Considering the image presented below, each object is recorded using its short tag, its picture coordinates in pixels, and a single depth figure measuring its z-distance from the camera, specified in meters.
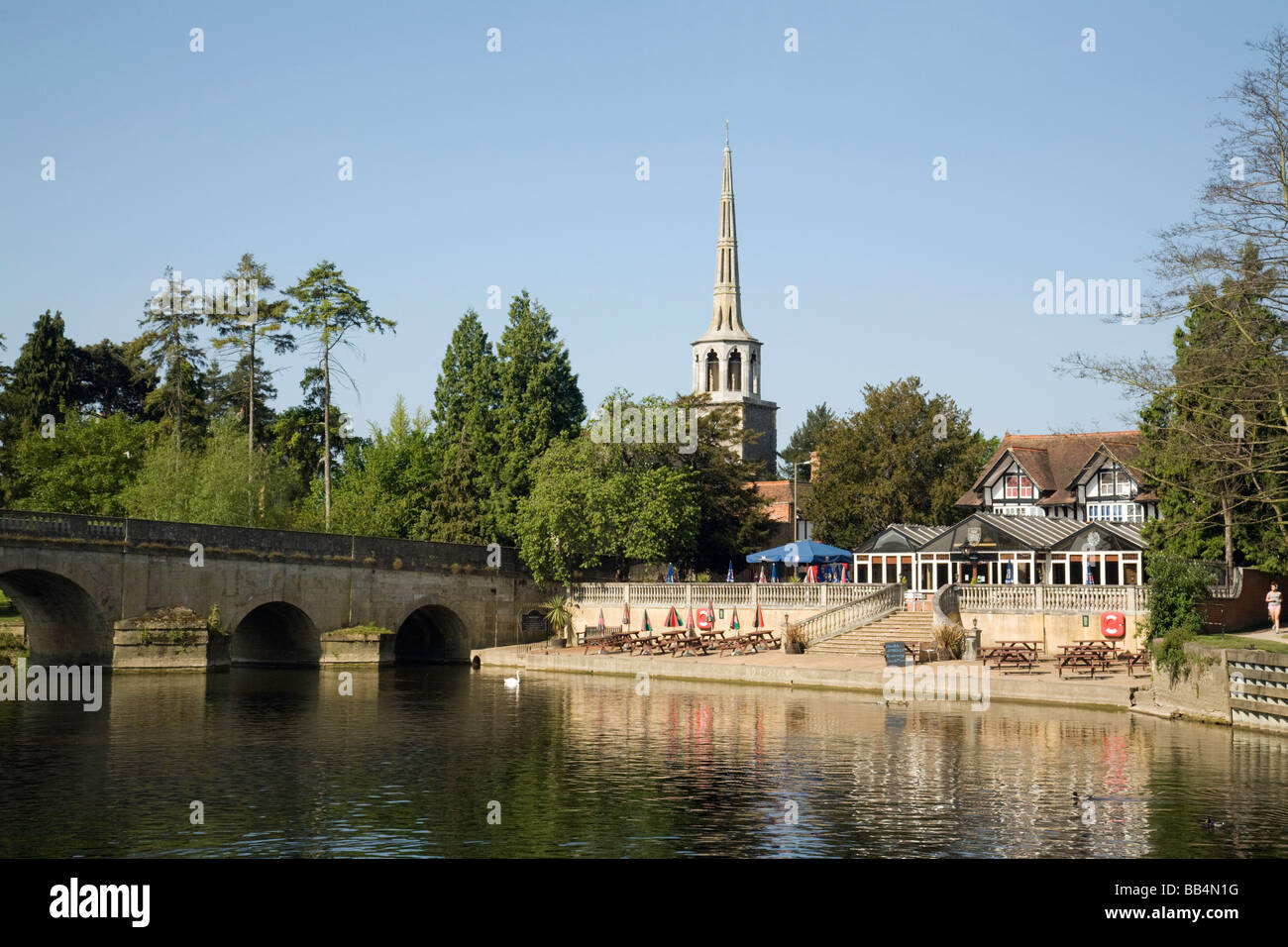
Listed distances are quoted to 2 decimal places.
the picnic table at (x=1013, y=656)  42.27
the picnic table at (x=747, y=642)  51.97
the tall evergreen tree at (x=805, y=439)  146.75
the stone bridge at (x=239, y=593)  46.28
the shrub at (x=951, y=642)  45.28
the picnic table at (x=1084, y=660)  40.05
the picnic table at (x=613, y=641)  55.03
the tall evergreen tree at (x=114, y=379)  86.81
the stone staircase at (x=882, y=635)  48.66
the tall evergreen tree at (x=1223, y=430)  36.25
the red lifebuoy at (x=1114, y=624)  45.03
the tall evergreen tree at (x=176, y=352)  78.75
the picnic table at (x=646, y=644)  53.56
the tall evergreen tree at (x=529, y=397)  67.31
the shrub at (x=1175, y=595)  37.69
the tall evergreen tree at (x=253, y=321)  71.12
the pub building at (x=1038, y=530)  53.50
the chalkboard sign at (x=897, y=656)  43.47
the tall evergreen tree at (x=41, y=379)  80.56
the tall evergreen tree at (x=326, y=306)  66.19
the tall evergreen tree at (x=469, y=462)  66.50
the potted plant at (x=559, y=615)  61.91
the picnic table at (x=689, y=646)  52.19
